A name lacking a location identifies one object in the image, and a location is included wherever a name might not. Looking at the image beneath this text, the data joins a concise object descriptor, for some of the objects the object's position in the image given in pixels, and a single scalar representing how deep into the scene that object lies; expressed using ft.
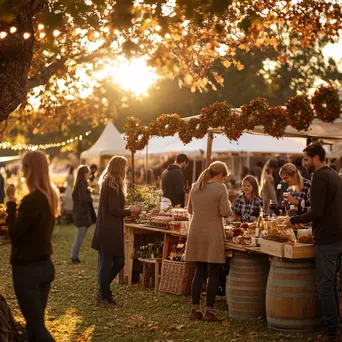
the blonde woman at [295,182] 30.89
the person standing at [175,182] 41.09
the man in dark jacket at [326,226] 22.98
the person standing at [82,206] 42.09
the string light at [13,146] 47.84
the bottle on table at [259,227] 26.93
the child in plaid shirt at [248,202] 31.65
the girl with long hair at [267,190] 42.98
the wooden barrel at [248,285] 26.55
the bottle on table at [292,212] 27.94
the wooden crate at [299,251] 24.00
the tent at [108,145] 89.69
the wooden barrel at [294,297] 24.26
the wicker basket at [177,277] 32.48
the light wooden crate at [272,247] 24.41
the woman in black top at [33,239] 17.33
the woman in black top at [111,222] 28.94
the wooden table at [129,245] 35.94
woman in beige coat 26.17
